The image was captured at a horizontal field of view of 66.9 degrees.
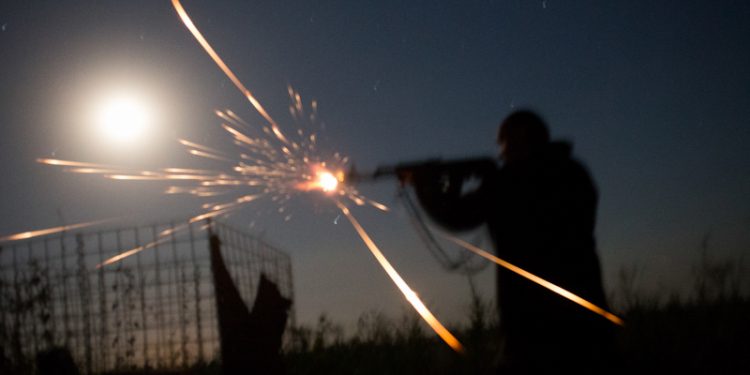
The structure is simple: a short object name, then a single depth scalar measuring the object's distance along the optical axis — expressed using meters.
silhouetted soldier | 2.96
